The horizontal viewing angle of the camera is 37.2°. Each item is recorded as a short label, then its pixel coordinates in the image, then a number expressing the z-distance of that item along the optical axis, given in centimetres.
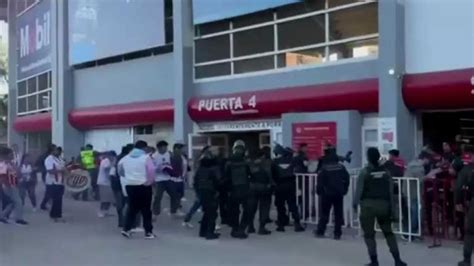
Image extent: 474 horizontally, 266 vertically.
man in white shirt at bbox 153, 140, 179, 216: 1437
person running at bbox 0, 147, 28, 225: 1348
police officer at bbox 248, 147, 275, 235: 1227
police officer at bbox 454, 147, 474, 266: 866
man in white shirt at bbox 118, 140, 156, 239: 1191
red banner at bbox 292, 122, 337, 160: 1648
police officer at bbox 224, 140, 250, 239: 1204
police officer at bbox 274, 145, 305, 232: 1271
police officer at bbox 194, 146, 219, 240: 1192
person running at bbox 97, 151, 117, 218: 1474
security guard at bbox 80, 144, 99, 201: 1904
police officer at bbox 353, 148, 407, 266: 889
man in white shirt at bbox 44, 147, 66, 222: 1448
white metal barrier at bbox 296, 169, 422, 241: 1123
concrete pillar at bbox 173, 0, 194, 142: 2166
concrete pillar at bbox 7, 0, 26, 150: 3694
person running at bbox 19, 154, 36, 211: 1640
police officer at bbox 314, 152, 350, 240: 1145
